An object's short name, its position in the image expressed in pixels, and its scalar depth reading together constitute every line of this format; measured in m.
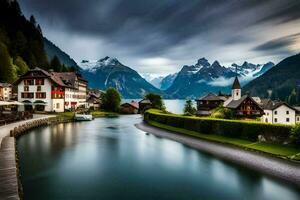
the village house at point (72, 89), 100.19
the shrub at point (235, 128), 35.72
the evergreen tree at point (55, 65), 141.65
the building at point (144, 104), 133.07
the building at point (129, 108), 134.11
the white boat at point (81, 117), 86.12
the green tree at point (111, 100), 123.44
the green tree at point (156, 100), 128.12
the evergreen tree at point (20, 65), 112.35
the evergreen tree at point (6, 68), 98.27
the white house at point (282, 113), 95.44
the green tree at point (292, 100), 193.50
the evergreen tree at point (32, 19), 174.16
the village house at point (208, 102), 119.50
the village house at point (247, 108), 90.38
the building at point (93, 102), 129.98
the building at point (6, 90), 96.91
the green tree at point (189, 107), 101.12
